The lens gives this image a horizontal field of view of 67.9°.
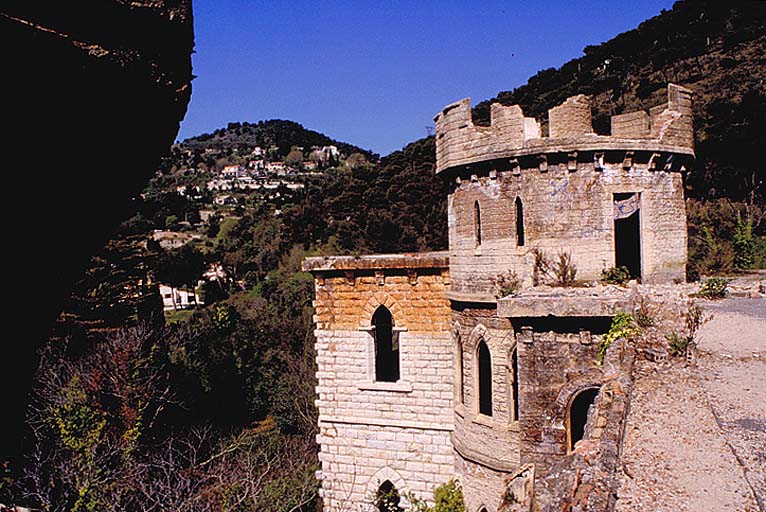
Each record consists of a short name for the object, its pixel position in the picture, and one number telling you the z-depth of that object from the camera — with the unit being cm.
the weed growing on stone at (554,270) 1056
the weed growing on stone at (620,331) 725
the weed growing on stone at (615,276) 1041
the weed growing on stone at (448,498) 1179
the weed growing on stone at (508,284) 1084
